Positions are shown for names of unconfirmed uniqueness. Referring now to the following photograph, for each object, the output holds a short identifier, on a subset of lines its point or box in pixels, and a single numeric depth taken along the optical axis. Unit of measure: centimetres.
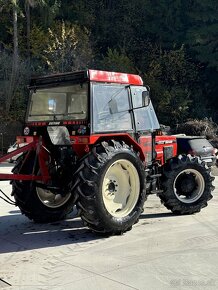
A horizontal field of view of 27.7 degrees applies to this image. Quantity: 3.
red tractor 631
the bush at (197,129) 1975
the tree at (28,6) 2619
